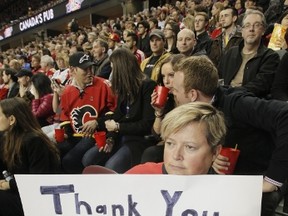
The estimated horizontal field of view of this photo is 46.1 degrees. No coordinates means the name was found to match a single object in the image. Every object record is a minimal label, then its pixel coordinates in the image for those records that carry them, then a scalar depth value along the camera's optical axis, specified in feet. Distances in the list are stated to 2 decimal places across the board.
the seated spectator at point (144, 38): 19.75
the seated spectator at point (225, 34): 12.61
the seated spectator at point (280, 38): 10.91
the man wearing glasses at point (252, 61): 8.60
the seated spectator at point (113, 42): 21.05
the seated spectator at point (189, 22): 17.66
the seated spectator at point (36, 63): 22.95
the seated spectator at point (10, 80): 16.50
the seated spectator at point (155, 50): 13.48
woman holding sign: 4.02
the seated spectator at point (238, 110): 5.24
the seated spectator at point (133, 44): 16.39
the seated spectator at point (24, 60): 27.97
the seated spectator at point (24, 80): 14.25
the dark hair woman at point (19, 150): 7.16
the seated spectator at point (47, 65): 19.40
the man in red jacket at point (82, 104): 10.33
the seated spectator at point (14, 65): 22.20
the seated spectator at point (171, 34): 14.34
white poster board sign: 3.29
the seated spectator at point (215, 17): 18.97
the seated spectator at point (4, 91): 17.85
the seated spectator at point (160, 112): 7.63
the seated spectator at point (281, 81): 8.11
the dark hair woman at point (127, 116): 8.74
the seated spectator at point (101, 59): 14.83
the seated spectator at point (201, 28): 14.24
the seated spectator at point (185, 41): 11.86
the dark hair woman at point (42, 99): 12.58
